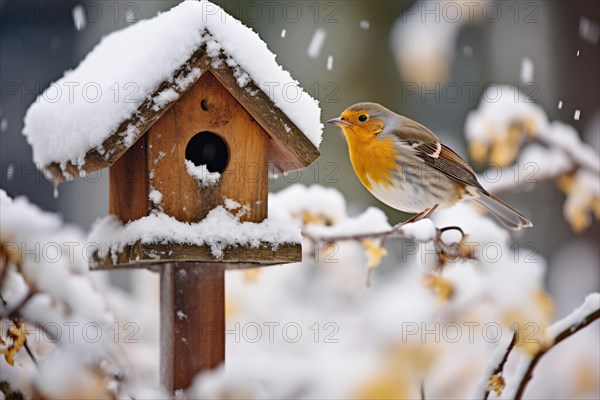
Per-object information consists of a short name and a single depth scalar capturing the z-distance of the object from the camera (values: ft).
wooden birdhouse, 13.35
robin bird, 17.47
